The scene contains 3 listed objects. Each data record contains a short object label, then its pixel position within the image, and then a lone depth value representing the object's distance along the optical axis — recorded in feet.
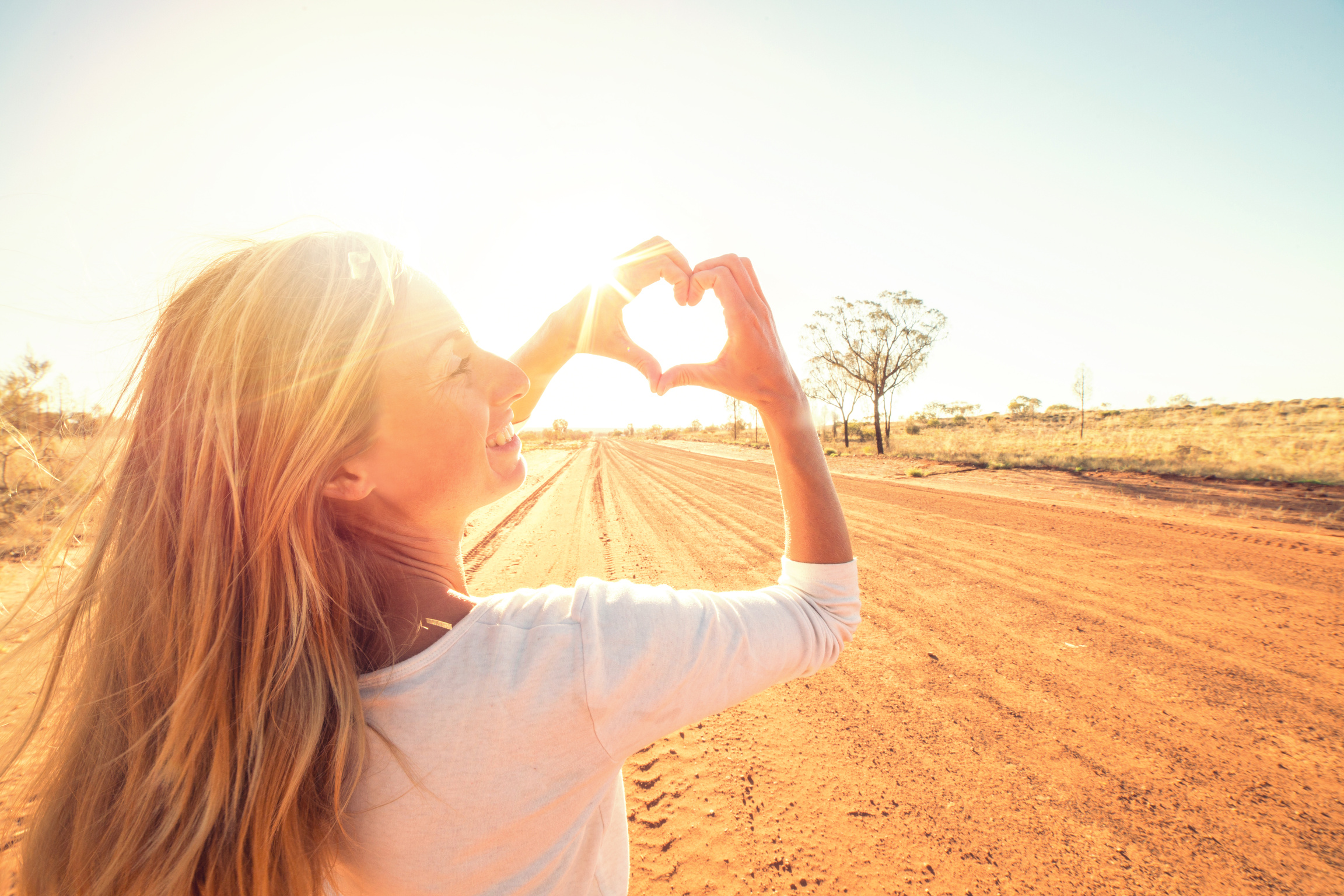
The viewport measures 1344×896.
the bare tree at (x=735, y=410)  185.37
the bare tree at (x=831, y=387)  99.40
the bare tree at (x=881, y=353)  87.71
